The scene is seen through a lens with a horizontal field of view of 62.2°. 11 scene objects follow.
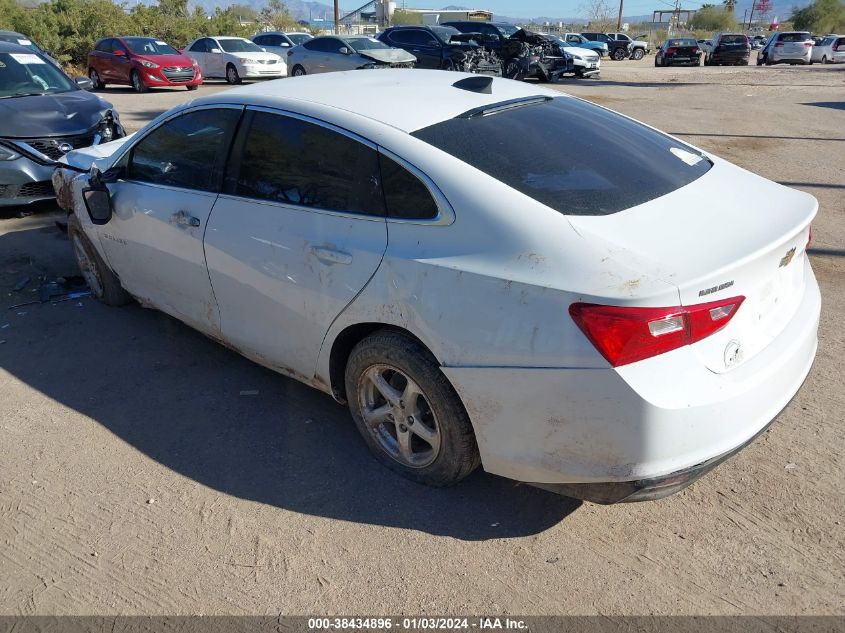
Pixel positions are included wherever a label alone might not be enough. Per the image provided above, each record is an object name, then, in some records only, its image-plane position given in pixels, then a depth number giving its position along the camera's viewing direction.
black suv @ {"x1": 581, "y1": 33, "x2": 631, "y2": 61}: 43.44
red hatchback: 19.86
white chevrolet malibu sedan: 2.42
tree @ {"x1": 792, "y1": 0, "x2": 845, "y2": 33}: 63.44
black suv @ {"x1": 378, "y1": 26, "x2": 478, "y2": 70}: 19.31
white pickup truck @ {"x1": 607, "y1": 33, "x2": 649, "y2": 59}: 44.09
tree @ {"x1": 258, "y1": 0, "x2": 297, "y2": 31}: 68.06
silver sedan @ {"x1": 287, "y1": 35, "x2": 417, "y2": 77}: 18.76
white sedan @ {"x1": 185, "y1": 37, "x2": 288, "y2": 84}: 22.61
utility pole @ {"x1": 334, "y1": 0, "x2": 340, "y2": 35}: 43.18
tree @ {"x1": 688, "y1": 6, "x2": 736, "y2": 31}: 89.19
